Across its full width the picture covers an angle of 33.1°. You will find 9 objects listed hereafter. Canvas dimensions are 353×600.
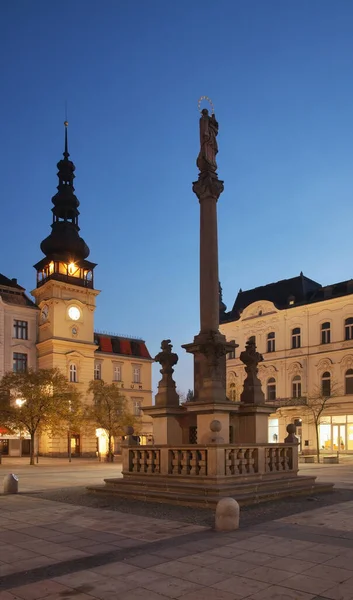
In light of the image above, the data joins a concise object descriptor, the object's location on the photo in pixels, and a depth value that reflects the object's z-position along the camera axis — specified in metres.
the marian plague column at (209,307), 17.33
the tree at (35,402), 44.09
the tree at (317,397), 52.72
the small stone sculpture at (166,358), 19.34
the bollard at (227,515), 10.97
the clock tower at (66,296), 61.31
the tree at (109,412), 49.28
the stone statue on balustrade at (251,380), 18.58
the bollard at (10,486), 18.78
